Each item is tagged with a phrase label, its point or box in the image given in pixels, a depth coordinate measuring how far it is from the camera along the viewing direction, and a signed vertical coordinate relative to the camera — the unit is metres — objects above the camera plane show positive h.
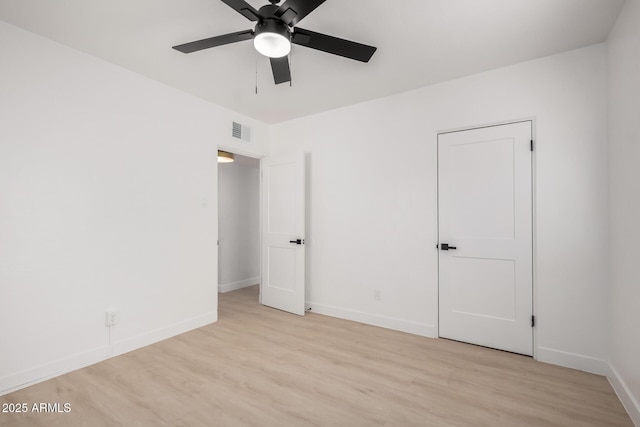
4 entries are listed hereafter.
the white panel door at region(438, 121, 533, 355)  2.76 -0.22
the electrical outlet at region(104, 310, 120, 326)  2.69 -0.95
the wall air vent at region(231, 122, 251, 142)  3.98 +1.14
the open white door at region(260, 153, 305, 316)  3.97 -0.25
